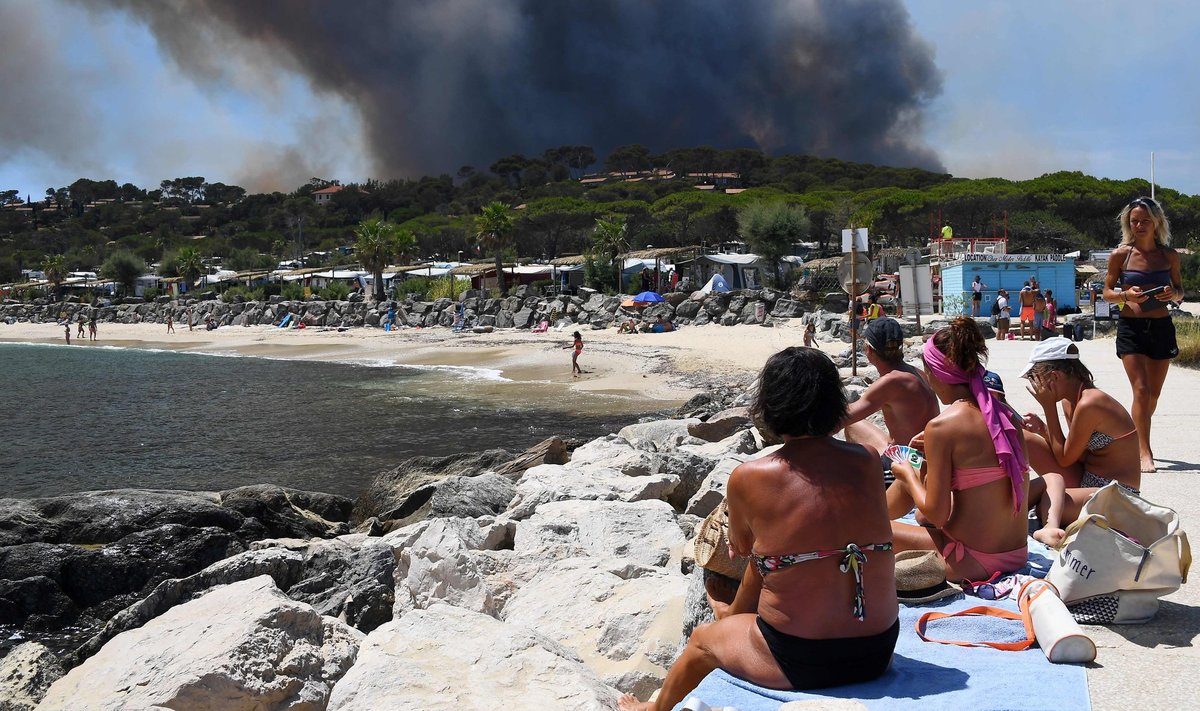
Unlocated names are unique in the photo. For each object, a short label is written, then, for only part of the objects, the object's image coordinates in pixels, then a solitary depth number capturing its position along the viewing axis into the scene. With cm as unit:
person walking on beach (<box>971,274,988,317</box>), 2756
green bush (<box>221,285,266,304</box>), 6053
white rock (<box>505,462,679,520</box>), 764
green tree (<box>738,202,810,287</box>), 4269
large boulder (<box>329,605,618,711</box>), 343
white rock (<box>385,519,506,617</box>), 533
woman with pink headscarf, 399
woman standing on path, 661
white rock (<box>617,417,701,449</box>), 1255
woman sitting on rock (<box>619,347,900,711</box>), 299
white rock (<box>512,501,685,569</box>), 598
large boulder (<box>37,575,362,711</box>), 392
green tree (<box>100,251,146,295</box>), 7619
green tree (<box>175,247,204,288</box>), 7119
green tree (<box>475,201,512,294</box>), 4912
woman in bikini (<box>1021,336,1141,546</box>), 486
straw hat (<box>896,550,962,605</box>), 399
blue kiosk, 2967
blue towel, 298
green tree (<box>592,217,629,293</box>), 4636
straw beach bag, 378
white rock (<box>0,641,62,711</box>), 467
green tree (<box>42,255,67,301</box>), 7562
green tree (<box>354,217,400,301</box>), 5544
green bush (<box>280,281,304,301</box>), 5838
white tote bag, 359
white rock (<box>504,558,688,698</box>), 420
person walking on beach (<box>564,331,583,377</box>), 2550
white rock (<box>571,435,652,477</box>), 875
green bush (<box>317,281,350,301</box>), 5675
